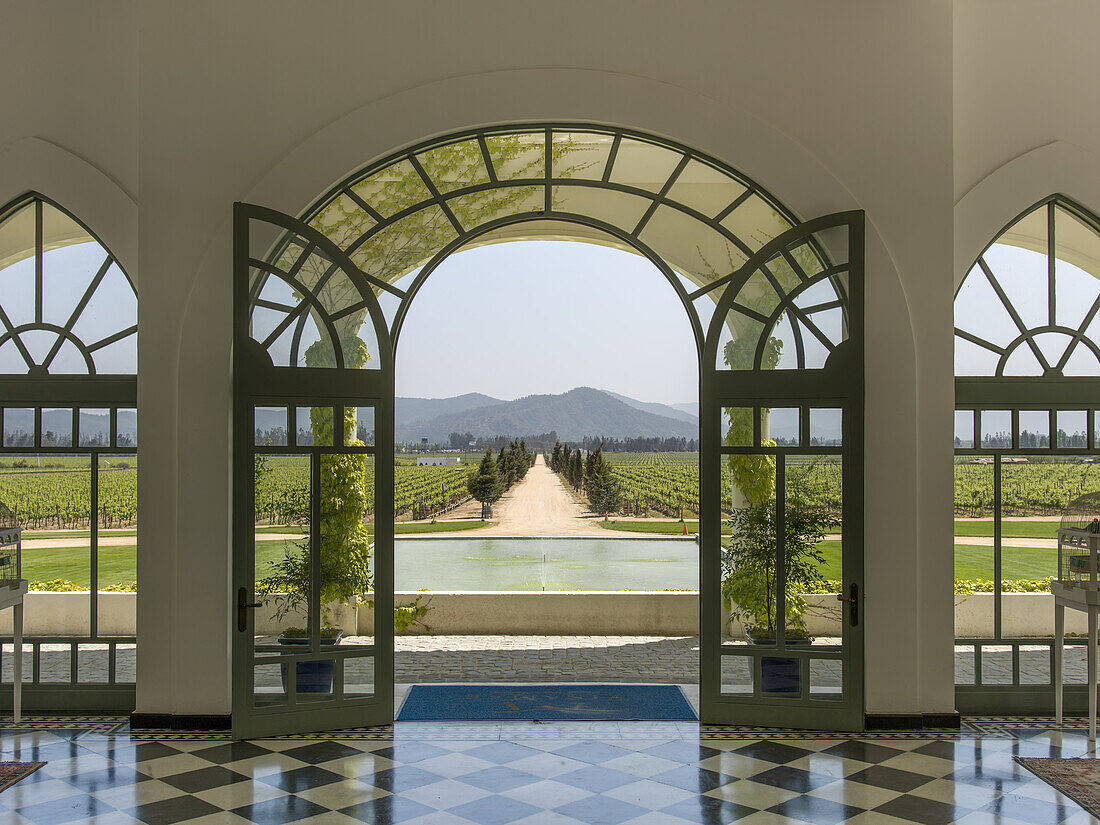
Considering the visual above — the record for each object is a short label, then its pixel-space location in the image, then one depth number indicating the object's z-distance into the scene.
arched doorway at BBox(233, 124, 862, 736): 5.29
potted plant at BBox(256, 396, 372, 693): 5.32
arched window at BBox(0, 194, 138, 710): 5.83
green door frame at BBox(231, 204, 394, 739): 5.17
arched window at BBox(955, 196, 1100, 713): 5.82
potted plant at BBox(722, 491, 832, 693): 5.39
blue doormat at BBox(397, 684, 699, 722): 5.73
